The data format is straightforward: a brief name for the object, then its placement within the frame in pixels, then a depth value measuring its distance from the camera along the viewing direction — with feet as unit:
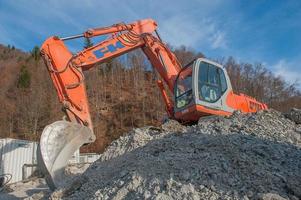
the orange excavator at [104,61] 23.84
